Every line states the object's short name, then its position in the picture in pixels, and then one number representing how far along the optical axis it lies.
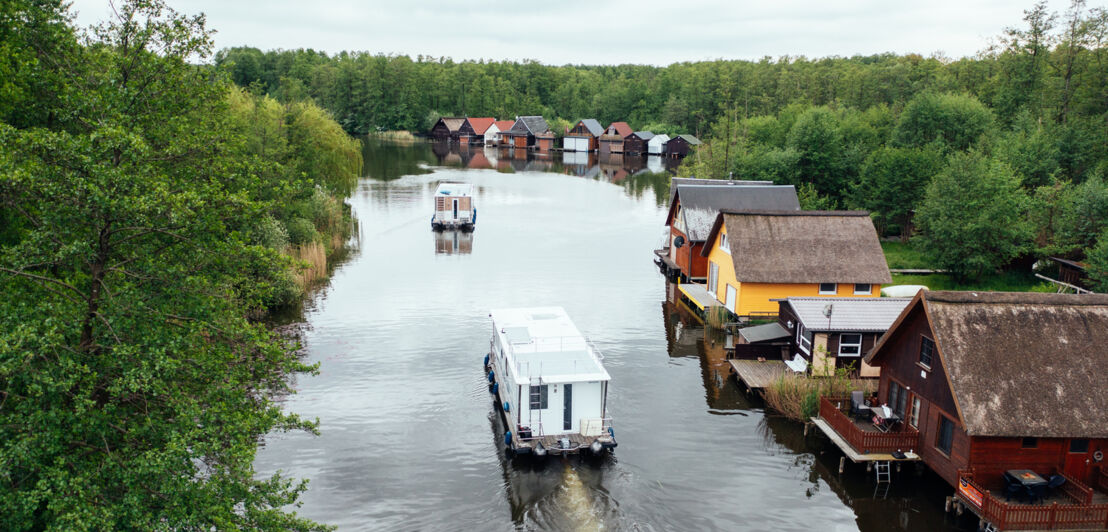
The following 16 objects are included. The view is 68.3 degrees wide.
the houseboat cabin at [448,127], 162.00
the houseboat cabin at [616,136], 149.75
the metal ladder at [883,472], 24.72
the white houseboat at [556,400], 25.42
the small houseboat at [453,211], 66.62
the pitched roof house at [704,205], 48.59
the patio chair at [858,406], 26.82
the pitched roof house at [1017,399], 21.31
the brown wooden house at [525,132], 154.75
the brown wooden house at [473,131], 160.00
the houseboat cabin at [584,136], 151.50
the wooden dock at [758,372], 31.86
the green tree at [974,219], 45.38
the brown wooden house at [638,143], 145.88
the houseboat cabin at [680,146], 138.00
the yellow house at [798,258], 39.22
